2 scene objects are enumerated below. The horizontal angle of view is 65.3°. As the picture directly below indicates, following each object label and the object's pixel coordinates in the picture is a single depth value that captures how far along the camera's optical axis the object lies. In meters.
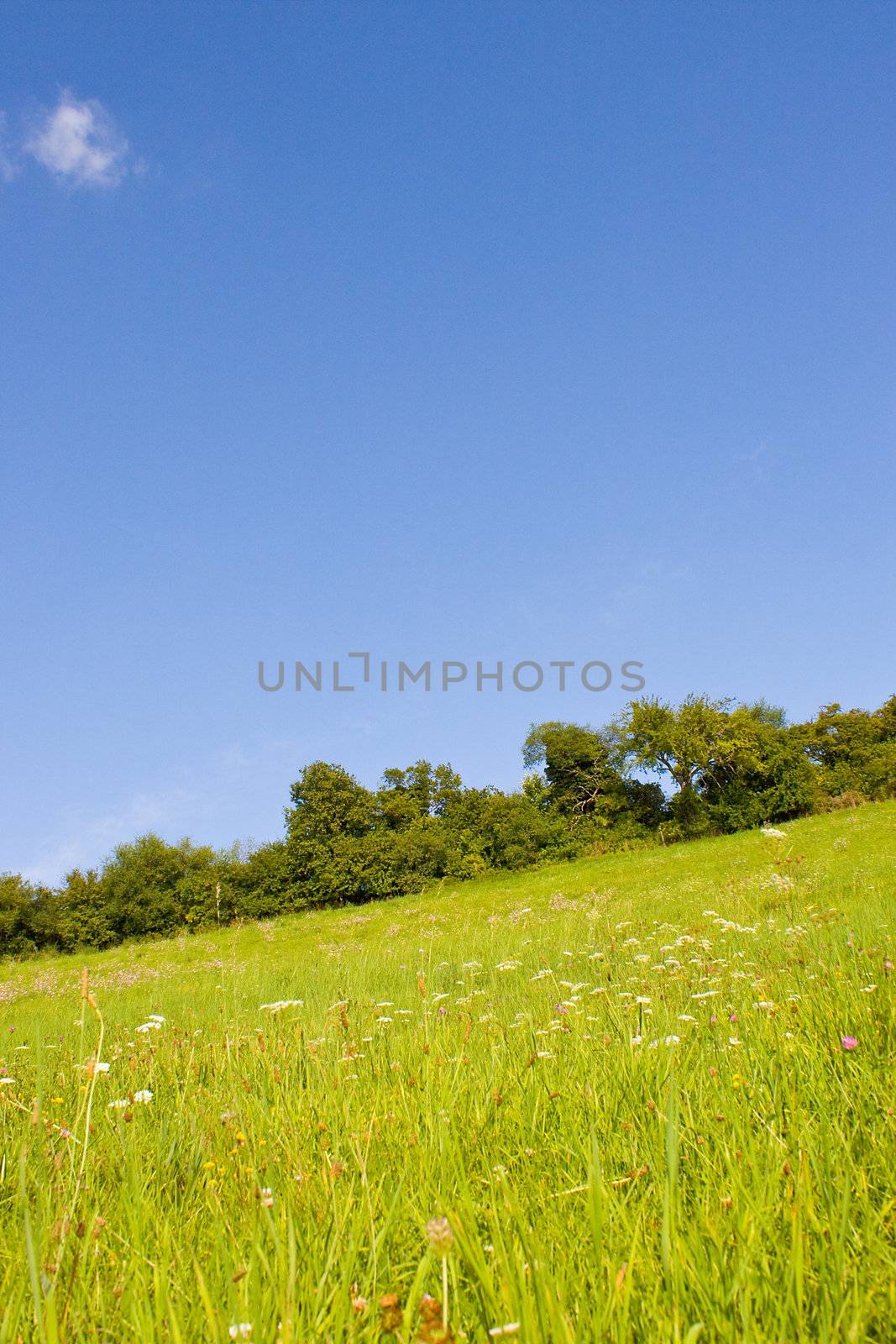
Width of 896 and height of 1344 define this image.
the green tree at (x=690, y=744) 38.84
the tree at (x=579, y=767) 42.38
